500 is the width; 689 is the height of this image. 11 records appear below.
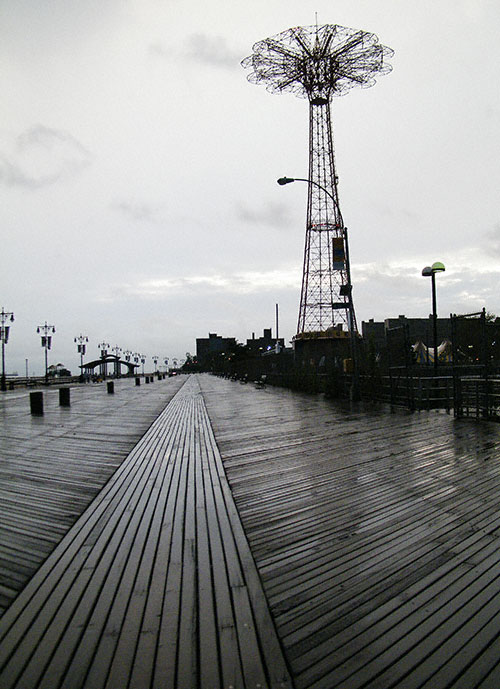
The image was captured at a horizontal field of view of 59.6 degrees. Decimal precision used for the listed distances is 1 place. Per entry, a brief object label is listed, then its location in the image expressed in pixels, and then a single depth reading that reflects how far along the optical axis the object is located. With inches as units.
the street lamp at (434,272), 649.6
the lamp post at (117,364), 4445.1
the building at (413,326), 2515.3
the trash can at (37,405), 683.4
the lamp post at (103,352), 3924.2
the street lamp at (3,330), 1734.7
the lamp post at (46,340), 2256.4
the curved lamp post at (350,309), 690.8
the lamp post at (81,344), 3020.2
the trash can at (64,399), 850.8
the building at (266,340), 6451.8
